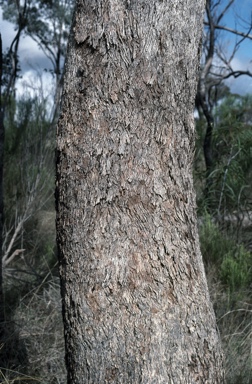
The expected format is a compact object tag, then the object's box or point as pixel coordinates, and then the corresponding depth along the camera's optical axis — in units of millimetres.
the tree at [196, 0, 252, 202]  7133
